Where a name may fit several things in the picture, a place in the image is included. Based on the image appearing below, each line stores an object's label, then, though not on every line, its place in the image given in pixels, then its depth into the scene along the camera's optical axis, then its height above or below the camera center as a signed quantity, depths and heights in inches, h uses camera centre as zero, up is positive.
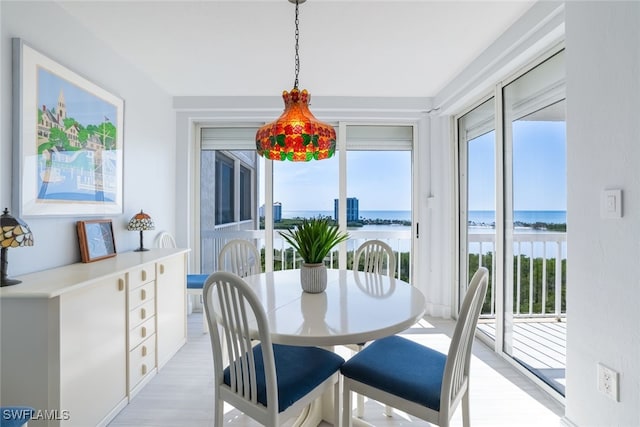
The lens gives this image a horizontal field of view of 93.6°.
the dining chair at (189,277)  113.9 -25.3
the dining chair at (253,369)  45.5 -27.0
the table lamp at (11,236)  55.4 -3.8
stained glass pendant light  64.1 +17.6
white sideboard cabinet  54.9 -26.0
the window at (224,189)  152.0 +13.3
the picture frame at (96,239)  81.1 -6.8
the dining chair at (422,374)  47.0 -28.0
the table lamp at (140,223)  101.0 -2.6
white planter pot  67.4 -14.0
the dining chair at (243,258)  98.9 -14.4
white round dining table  46.1 -17.9
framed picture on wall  65.2 +19.1
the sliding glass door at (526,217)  79.8 -0.9
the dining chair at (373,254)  96.3 -12.8
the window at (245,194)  151.6 +10.7
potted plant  66.6 -7.2
